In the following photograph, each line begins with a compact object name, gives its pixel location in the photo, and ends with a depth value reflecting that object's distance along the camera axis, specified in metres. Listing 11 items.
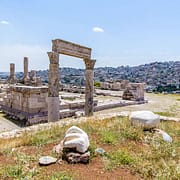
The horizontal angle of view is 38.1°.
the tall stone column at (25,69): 31.55
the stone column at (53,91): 11.19
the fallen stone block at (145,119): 7.68
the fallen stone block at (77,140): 5.33
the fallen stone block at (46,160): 5.16
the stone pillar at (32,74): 31.09
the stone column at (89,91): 13.50
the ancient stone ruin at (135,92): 21.52
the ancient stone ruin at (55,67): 11.05
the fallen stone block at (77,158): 5.26
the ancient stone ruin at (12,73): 31.83
